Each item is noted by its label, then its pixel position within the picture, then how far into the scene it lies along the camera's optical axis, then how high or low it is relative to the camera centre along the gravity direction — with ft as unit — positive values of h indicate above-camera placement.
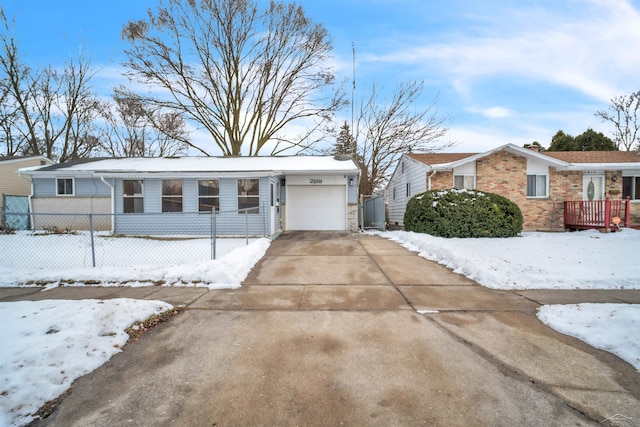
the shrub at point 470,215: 33.91 -1.56
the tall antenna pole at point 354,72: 67.31 +32.48
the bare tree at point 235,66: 63.31 +33.28
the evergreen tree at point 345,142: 79.28 +18.34
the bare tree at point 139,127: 66.57 +22.79
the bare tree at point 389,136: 73.41 +18.09
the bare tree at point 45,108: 68.63 +26.36
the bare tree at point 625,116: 88.82 +27.07
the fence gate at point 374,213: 49.55 -1.85
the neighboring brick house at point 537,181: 44.86 +3.23
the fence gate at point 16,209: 45.85 -0.08
